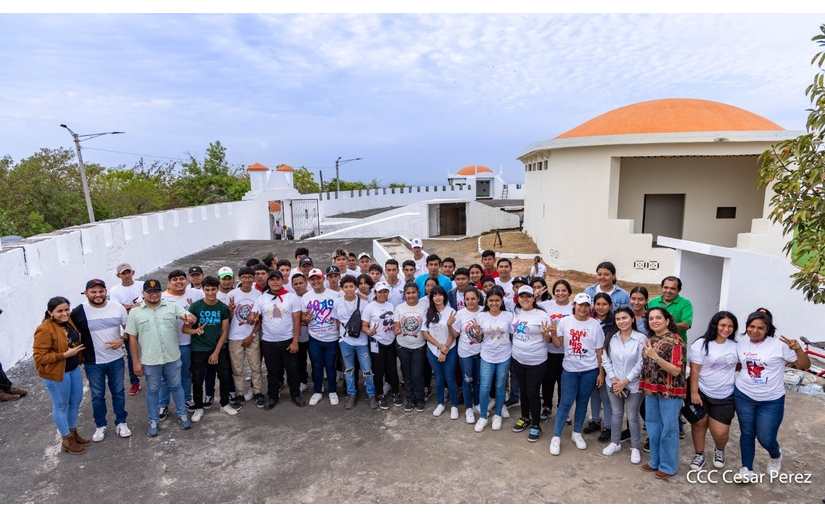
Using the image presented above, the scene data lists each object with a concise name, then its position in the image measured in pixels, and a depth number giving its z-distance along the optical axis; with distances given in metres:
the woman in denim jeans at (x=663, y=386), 3.87
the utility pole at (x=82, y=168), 19.86
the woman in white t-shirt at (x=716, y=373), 3.88
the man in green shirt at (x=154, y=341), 4.70
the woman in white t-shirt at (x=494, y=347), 4.75
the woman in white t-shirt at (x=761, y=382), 3.77
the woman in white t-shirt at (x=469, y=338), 4.89
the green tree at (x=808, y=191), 3.15
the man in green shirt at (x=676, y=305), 4.66
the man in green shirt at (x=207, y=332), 5.02
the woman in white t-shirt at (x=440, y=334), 5.00
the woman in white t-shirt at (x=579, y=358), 4.36
